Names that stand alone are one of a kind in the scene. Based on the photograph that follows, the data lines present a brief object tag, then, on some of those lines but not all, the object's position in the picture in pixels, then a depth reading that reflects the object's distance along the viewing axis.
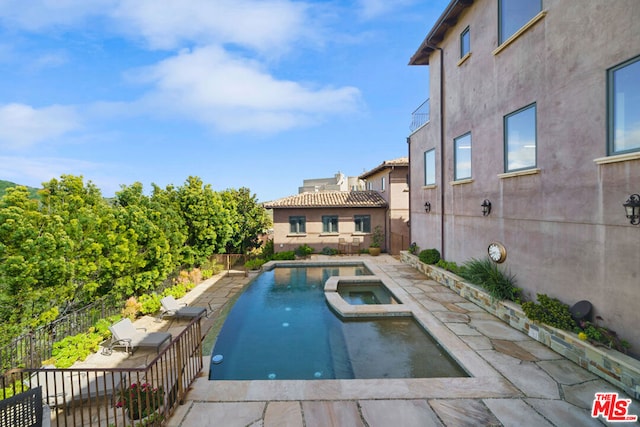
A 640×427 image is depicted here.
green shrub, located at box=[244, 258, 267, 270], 17.80
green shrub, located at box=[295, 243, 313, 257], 20.94
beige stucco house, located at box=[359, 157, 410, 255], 20.86
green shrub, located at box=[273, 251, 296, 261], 20.00
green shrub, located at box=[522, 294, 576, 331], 6.23
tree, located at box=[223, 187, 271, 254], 20.95
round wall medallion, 8.70
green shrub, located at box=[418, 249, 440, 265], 13.26
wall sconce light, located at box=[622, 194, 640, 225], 5.00
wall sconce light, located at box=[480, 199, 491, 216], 9.38
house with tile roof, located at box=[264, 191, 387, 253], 22.03
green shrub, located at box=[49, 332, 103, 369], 7.04
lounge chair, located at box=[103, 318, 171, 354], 7.84
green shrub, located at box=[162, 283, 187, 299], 12.29
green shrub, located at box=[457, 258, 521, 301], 8.35
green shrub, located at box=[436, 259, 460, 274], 11.48
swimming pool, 6.31
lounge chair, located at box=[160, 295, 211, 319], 10.21
